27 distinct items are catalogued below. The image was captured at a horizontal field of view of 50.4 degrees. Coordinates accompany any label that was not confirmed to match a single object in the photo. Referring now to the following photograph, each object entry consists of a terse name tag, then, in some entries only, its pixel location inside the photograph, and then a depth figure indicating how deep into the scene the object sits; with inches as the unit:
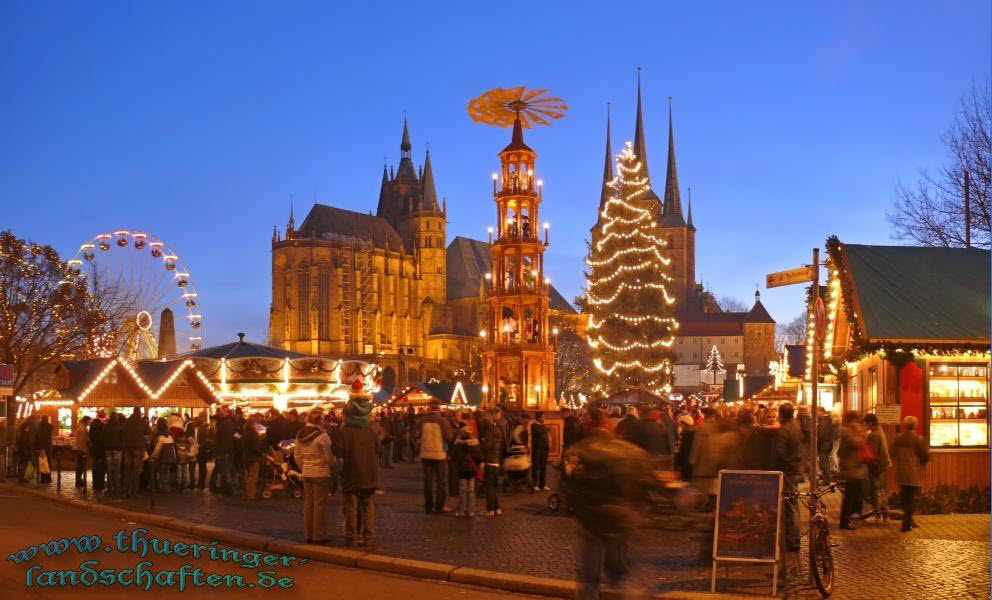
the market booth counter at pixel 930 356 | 629.0
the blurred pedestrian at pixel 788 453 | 448.8
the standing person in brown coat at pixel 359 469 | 474.6
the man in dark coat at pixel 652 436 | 551.5
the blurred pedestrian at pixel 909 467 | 526.3
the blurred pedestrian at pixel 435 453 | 616.4
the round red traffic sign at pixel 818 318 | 427.5
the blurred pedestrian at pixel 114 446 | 749.9
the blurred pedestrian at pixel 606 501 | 282.5
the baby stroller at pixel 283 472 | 744.3
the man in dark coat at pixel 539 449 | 788.0
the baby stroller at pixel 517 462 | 699.4
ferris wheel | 1587.1
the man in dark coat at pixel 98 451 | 813.9
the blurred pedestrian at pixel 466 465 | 592.4
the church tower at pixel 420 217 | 4771.2
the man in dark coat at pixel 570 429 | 795.8
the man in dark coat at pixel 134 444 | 734.5
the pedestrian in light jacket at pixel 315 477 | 492.7
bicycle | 369.7
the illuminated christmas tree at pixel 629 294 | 2062.0
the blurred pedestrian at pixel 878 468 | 557.3
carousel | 1152.2
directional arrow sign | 472.1
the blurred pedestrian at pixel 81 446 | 841.5
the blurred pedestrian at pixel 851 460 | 510.3
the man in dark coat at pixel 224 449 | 772.6
